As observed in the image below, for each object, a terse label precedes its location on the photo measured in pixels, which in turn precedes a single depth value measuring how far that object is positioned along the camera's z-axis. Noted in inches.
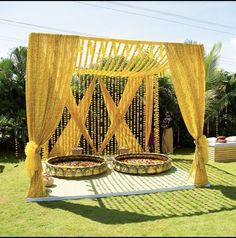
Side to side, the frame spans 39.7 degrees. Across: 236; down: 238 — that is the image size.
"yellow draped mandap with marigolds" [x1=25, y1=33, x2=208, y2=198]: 201.5
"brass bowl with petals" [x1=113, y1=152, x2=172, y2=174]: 269.1
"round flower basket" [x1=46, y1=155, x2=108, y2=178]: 257.6
